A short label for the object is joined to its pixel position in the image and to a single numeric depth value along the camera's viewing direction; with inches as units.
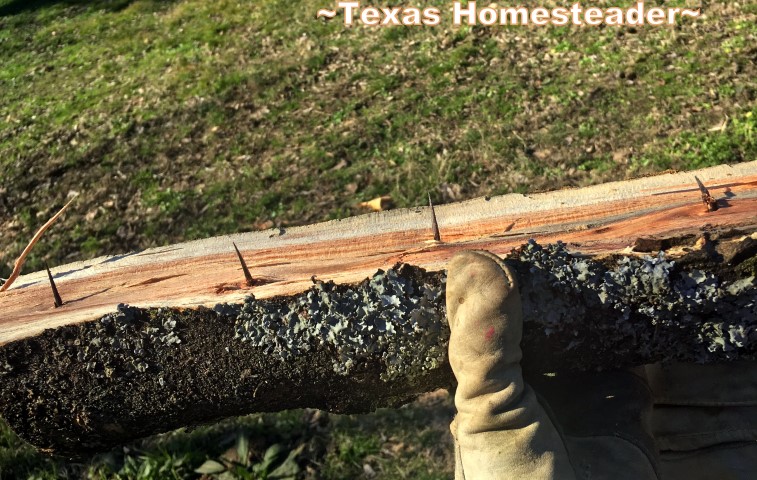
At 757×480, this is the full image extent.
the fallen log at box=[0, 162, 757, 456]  12.7
